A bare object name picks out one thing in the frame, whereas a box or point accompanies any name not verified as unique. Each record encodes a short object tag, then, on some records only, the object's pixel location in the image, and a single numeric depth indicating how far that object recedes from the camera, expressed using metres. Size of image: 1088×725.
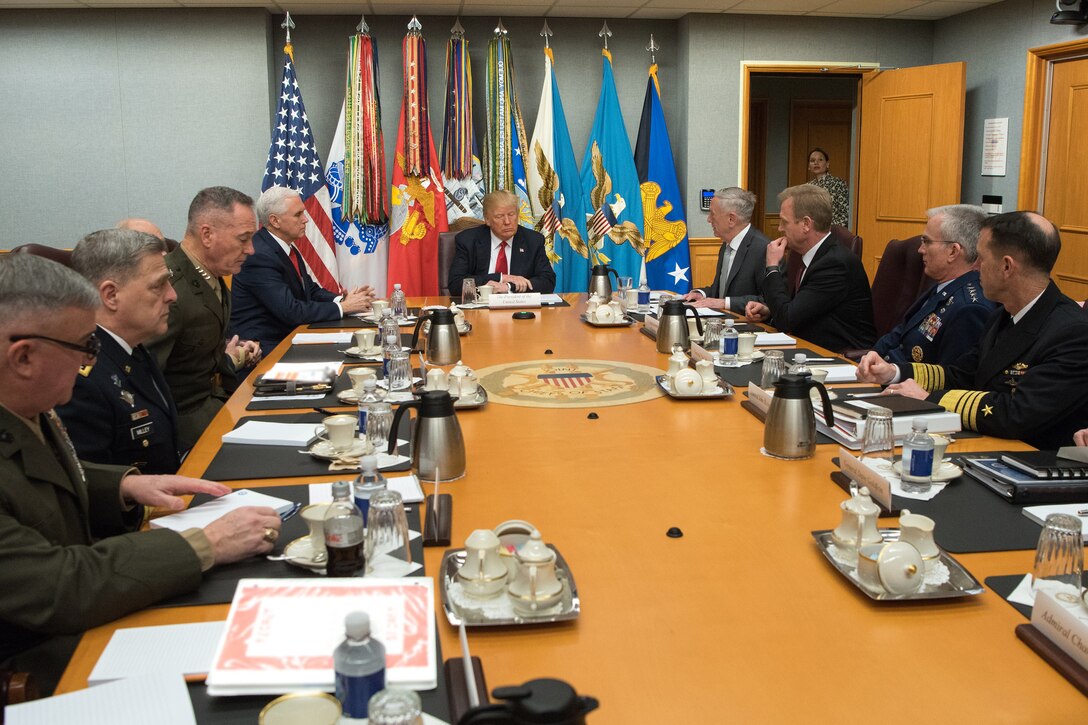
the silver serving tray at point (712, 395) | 2.76
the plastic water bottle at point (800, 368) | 2.67
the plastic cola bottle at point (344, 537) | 1.45
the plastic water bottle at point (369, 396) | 2.29
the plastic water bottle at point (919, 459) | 1.92
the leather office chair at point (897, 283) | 4.28
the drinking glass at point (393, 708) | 0.86
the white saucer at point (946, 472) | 1.97
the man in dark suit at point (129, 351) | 2.36
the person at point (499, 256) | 5.46
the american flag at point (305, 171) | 6.34
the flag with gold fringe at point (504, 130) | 6.64
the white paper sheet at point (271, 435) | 2.32
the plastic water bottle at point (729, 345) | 3.24
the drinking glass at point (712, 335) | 3.53
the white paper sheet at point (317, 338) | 3.85
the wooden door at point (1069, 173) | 5.77
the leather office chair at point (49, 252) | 4.19
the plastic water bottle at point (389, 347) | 2.96
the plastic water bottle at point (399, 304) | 4.34
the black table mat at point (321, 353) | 3.46
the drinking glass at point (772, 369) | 2.81
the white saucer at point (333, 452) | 2.16
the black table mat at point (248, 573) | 1.46
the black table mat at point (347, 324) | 4.32
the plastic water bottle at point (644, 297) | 4.80
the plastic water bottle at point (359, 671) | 1.02
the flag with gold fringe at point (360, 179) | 6.42
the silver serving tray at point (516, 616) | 1.35
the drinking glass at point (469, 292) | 4.77
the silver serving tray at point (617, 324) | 4.16
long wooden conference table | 1.18
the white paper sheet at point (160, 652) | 1.24
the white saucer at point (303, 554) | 1.53
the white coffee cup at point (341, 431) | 2.15
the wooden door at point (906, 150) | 6.57
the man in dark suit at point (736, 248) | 4.93
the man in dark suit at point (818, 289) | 4.16
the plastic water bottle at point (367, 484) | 1.61
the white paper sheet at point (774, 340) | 3.70
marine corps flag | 6.50
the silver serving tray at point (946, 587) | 1.42
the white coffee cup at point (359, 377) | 2.78
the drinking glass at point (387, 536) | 1.54
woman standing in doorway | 8.29
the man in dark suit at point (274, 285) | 4.29
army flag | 6.57
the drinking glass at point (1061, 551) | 1.40
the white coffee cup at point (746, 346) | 3.32
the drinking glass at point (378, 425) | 2.23
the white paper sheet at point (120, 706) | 1.12
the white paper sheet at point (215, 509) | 1.76
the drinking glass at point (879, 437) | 2.08
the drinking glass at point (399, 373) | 2.82
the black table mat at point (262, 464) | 2.09
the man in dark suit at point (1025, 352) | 2.38
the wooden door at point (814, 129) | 10.42
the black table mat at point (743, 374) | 2.99
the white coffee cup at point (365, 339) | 3.51
